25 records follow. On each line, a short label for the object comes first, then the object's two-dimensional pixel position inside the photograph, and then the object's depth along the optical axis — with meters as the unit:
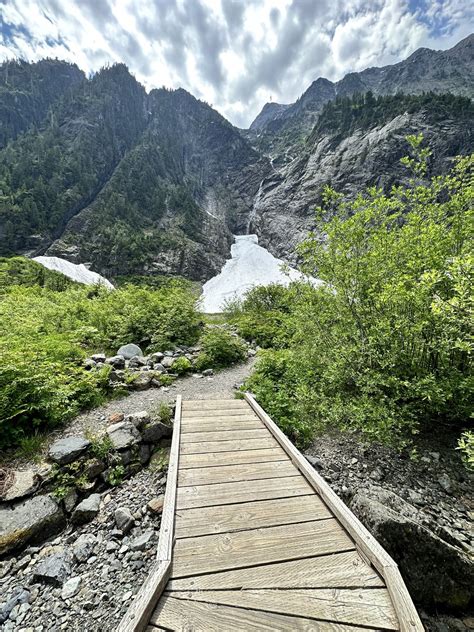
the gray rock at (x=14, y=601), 2.47
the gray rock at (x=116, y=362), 7.56
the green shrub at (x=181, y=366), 8.25
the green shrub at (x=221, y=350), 9.47
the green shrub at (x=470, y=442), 2.86
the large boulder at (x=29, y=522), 3.06
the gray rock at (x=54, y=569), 2.73
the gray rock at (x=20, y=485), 3.40
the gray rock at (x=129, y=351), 8.58
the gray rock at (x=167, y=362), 8.40
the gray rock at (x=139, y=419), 4.83
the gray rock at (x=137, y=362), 7.93
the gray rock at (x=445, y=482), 3.86
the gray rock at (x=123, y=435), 4.34
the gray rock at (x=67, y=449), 3.91
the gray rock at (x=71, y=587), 2.58
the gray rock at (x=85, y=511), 3.41
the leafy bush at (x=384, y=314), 4.00
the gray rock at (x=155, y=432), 4.65
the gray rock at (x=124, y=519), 3.23
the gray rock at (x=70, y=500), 3.51
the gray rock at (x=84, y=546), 2.95
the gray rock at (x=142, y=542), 2.97
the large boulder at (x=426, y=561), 2.70
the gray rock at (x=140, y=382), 6.74
